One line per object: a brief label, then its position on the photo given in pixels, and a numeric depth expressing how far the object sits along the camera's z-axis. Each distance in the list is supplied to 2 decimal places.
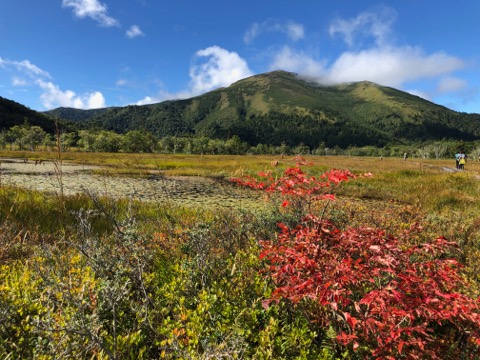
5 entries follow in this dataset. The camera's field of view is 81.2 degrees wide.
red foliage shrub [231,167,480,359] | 2.32
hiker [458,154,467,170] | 36.78
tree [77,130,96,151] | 102.25
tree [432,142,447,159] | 153.10
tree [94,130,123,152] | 98.31
